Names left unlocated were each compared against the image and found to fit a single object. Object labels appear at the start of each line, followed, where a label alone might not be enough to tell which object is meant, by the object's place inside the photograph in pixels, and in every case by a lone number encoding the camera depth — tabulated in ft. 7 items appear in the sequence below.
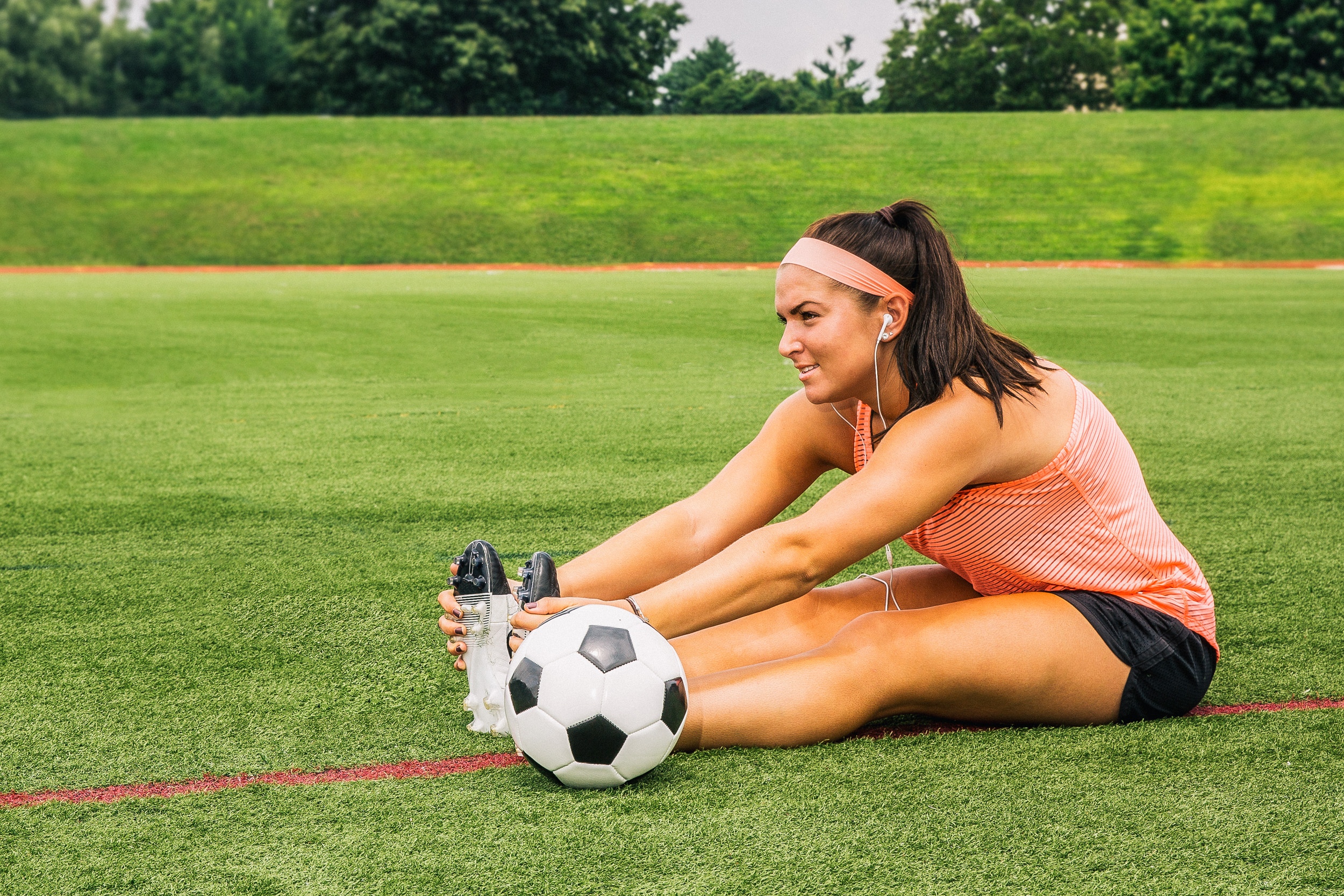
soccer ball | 7.73
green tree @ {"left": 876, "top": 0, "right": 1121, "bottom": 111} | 185.16
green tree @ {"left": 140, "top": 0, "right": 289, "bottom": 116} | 202.90
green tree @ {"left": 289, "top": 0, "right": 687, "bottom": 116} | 148.46
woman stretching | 8.05
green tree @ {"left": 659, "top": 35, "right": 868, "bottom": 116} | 241.14
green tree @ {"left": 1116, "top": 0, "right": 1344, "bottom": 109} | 143.02
